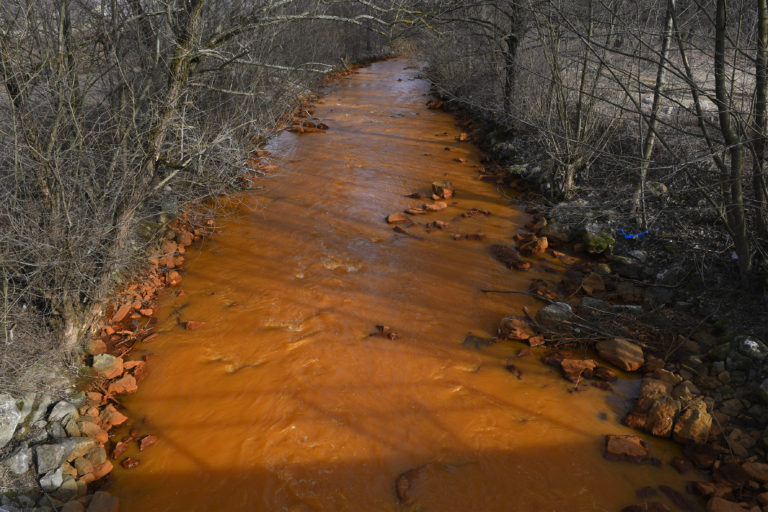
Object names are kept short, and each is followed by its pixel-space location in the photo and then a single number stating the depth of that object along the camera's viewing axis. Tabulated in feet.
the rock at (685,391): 14.39
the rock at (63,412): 13.74
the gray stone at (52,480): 11.99
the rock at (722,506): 11.37
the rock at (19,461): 12.08
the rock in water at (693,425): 13.55
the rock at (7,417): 12.55
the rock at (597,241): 23.57
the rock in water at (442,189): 30.37
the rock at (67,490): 12.01
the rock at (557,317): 18.02
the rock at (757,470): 12.06
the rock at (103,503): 11.81
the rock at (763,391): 13.85
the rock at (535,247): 23.94
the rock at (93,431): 13.71
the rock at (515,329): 17.83
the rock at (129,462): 13.30
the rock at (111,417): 14.44
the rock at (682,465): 13.02
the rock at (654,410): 13.96
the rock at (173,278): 21.36
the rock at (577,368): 16.15
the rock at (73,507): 11.57
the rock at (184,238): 24.51
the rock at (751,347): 14.90
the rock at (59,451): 12.35
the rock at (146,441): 13.83
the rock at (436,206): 28.66
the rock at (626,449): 13.42
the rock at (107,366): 15.92
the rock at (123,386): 15.56
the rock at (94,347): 16.55
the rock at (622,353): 16.39
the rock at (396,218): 26.89
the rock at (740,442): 12.94
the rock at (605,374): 16.08
